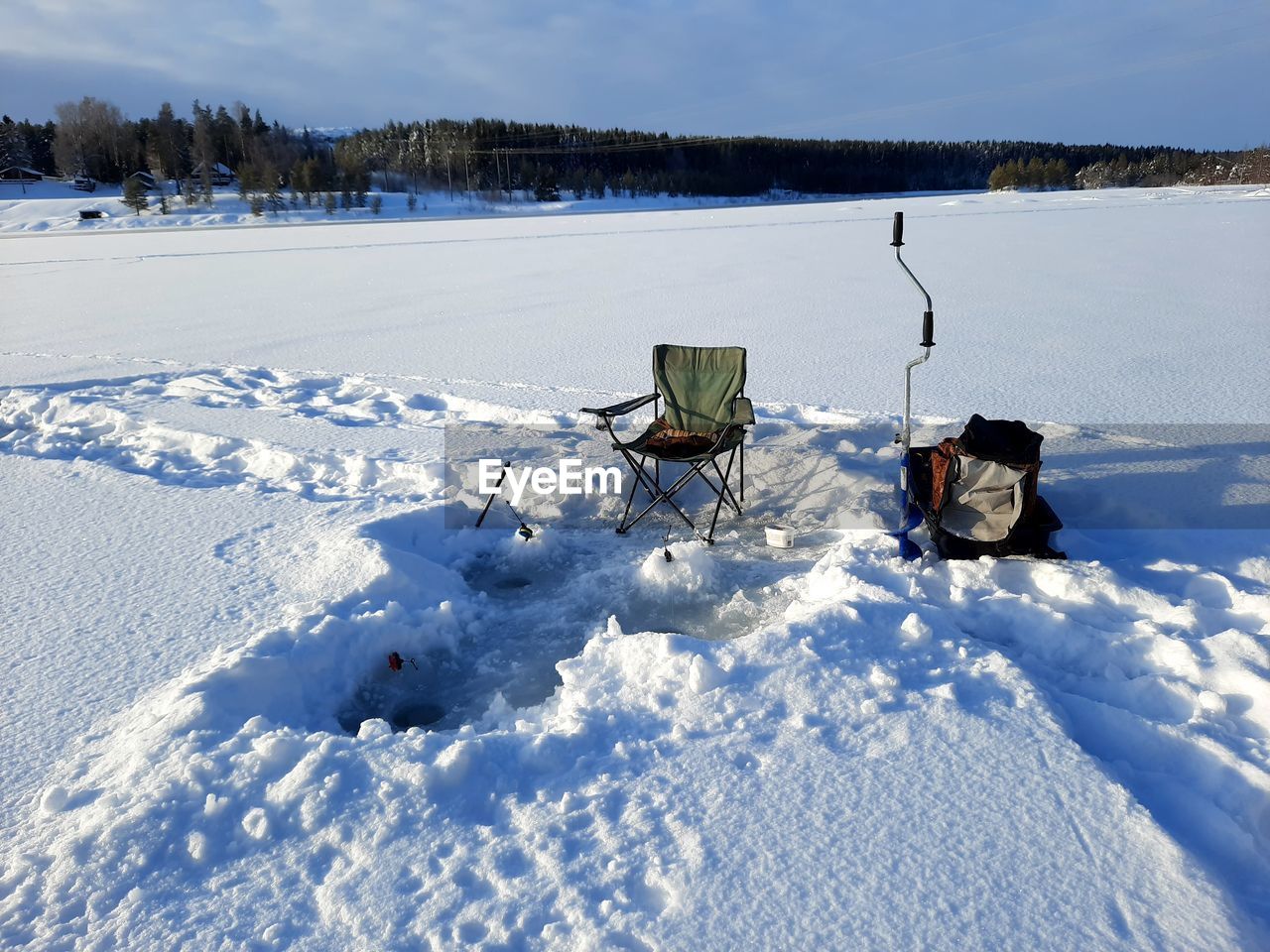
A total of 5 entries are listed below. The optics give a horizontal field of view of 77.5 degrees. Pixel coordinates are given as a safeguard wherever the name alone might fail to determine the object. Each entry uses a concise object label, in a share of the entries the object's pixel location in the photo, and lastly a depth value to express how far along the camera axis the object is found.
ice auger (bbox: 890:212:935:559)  2.97
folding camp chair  3.61
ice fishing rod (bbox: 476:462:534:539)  3.37
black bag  2.89
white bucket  3.28
